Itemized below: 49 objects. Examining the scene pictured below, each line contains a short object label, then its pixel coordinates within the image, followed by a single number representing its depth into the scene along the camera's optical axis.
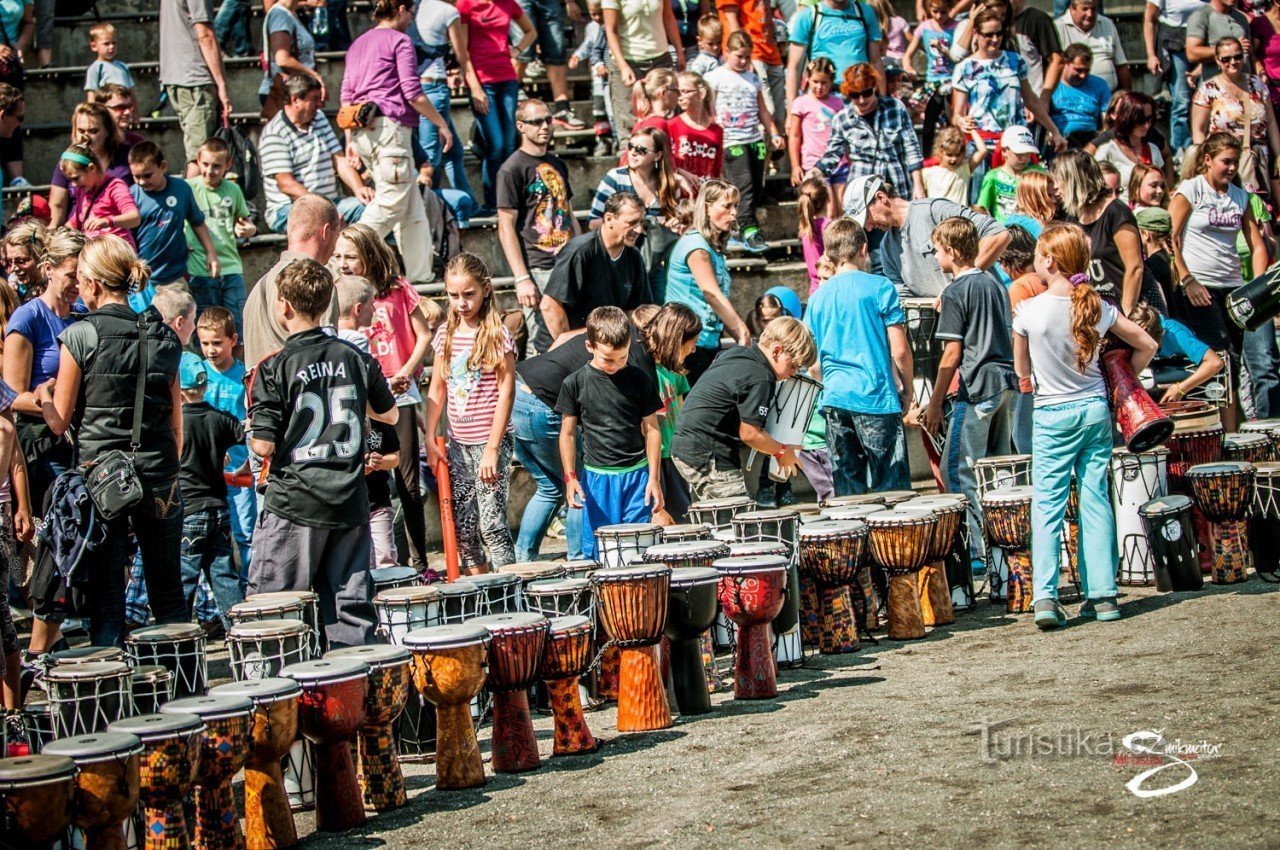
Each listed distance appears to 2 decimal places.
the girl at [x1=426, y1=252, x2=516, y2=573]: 16.97
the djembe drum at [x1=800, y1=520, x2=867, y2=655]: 15.20
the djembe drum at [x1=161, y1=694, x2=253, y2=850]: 10.23
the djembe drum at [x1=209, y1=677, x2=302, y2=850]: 10.63
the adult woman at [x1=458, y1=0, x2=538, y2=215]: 24.75
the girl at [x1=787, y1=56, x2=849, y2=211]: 24.83
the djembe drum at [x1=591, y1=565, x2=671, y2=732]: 13.00
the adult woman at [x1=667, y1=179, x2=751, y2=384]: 19.17
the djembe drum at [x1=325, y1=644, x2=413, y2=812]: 11.39
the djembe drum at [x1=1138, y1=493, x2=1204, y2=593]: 16.66
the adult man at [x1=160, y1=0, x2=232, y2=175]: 23.37
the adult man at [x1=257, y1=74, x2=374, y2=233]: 21.77
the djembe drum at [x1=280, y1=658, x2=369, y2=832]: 10.99
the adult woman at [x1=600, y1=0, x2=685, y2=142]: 25.81
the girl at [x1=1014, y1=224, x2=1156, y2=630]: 15.20
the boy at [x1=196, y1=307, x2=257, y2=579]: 16.91
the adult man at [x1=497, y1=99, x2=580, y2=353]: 20.84
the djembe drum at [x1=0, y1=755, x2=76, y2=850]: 9.20
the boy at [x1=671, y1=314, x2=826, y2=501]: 16.80
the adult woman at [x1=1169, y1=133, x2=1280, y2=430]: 22.16
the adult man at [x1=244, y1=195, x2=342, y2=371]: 14.35
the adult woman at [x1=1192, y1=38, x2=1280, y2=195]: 27.61
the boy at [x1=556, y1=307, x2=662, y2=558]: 16.42
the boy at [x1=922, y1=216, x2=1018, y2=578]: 17.70
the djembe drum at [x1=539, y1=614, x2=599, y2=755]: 12.43
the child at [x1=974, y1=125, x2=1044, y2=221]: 22.44
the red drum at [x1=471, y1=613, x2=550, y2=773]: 12.12
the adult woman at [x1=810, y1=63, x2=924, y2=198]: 23.55
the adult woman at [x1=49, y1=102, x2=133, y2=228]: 19.17
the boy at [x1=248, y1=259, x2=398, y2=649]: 12.89
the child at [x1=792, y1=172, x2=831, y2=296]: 22.27
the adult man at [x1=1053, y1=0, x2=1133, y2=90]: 30.14
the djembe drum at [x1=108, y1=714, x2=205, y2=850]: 9.88
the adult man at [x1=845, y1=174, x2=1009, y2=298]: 20.55
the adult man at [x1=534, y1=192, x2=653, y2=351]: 18.34
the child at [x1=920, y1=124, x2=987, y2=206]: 22.73
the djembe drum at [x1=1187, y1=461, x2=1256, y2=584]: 16.92
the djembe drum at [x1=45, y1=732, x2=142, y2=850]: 9.58
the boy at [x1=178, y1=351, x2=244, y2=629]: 16.45
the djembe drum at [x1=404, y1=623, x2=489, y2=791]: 11.73
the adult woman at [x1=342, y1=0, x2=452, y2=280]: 21.61
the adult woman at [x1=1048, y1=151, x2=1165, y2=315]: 19.98
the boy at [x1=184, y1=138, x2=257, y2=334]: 21.55
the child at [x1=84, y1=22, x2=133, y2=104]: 24.02
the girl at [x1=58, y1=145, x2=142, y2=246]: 19.27
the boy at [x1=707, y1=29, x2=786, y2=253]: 25.33
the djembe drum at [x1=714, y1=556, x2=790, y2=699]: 13.77
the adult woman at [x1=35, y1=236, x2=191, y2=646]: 13.91
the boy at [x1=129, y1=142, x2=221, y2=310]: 19.70
